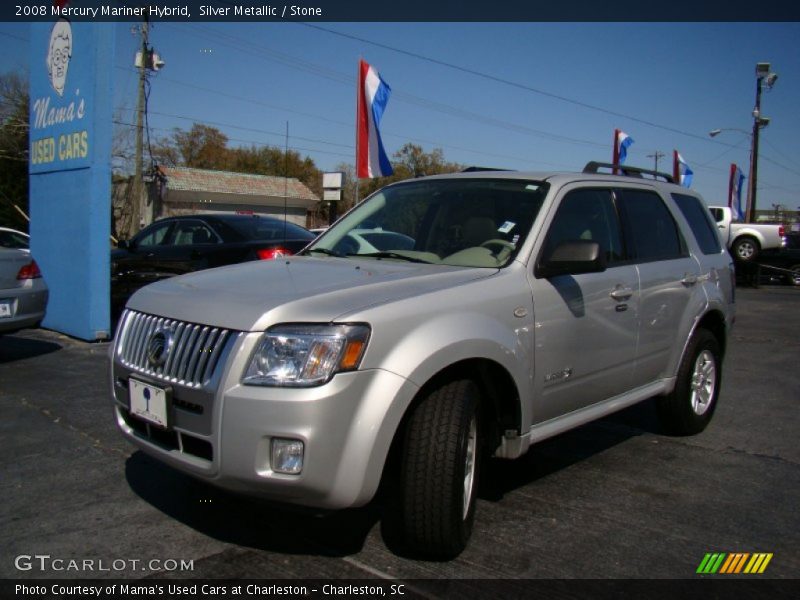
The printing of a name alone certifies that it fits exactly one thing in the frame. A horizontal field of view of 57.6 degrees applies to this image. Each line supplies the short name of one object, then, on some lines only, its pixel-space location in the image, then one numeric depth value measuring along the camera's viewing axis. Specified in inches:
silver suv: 108.0
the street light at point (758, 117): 1103.8
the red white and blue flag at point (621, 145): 713.0
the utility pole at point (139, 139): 1112.2
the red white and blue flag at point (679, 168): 844.6
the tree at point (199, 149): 2404.0
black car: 344.8
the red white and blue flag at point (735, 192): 937.5
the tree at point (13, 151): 1200.2
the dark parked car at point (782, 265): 794.2
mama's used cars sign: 331.3
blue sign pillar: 327.3
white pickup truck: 852.0
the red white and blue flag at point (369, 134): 474.0
